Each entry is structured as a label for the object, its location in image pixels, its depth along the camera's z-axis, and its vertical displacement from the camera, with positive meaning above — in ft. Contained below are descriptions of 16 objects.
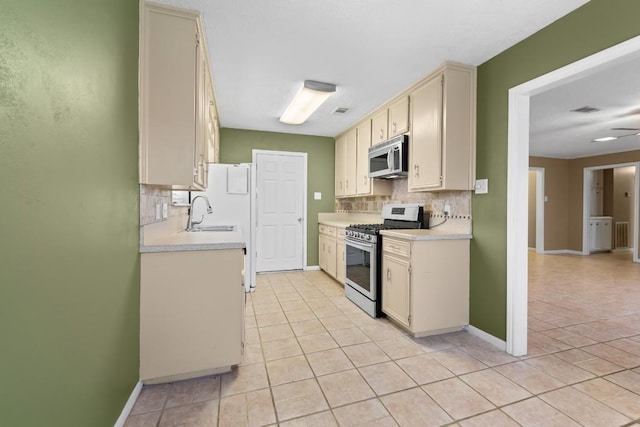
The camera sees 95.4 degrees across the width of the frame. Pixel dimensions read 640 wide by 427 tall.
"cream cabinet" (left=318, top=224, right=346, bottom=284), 13.55 -1.98
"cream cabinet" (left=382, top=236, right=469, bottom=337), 8.32 -2.13
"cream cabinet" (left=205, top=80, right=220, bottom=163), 9.82 +3.34
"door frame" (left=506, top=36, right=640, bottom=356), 7.52 -0.15
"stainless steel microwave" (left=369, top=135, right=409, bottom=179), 10.47 +2.11
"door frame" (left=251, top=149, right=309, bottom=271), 16.94 +0.22
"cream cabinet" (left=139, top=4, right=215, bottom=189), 6.22 +2.57
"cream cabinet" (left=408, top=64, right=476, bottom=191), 8.62 +2.58
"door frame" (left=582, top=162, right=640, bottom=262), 23.13 +0.69
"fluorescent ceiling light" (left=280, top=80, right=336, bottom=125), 10.07 +4.29
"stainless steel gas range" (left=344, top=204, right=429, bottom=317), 9.89 -1.50
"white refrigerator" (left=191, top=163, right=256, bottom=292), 12.17 +0.47
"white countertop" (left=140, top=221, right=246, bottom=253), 6.08 -0.67
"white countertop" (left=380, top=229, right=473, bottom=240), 8.35 -0.64
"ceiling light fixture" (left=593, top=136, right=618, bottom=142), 17.16 +4.52
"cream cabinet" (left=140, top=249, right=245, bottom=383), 6.01 -2.17
